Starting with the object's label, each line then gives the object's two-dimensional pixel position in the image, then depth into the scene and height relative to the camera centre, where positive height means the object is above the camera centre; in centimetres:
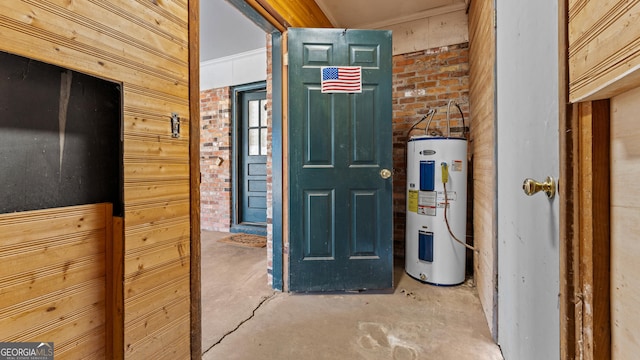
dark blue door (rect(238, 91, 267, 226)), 441 +27
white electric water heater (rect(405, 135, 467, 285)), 239 -26
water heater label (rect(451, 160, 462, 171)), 239 +10
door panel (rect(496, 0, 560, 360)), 85 +2
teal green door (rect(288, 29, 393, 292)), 227 +10
